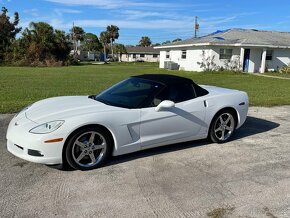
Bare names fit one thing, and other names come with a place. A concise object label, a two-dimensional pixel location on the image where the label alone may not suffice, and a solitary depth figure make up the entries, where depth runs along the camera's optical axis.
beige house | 64.59
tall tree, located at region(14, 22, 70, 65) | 33.75
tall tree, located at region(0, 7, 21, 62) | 35.68
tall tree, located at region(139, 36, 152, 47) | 86.07
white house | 20.88
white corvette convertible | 3.07
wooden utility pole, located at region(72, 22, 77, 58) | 56.31
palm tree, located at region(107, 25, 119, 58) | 69.81
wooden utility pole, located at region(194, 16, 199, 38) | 41.01
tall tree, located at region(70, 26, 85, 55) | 66.73
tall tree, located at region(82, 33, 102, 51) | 81.82
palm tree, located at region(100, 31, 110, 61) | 70.87
